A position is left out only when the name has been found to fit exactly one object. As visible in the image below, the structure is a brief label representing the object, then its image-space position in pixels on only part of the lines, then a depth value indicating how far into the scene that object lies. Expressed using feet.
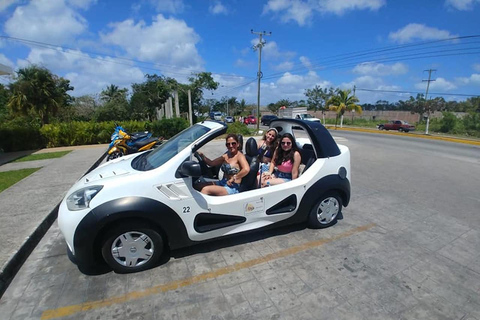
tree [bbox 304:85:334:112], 150.11
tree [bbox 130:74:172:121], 108.86
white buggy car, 7.79
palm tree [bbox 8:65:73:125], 52.75
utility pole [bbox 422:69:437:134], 104.45
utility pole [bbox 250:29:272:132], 82.64
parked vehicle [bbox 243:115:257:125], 129.16
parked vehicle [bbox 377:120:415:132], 96.54
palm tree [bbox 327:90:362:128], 104.42
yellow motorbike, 27.68
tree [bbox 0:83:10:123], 87.80
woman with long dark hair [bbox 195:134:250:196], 9.49
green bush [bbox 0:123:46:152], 34.12
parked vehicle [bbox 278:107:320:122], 96.66
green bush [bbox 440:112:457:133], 90.84
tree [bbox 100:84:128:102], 108.84
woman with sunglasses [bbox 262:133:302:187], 11.39
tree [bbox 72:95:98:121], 89.51
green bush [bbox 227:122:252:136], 57.72
